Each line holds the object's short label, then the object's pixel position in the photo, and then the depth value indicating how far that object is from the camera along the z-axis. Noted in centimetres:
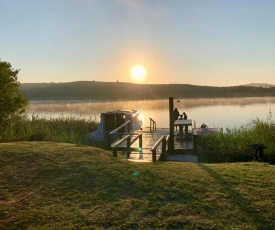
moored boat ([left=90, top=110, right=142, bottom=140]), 1709
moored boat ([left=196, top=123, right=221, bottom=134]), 1881
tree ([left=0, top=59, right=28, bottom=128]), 1241
